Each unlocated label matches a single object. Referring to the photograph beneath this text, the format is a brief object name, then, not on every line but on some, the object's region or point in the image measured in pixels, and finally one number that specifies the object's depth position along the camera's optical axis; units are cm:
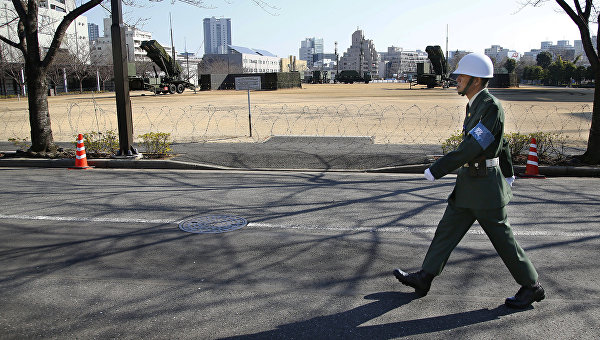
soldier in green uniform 372
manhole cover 614
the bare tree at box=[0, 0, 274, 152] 1198
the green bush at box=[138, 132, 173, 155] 1209
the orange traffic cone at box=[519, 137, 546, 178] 981
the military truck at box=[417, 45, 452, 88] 5973
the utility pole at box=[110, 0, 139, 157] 1159
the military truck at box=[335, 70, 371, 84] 10194
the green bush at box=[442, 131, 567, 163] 1082
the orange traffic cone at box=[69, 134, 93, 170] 1121
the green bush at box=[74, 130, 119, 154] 1228
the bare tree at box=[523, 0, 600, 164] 1038
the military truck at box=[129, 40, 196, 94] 4694
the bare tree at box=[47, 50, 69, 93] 5919
